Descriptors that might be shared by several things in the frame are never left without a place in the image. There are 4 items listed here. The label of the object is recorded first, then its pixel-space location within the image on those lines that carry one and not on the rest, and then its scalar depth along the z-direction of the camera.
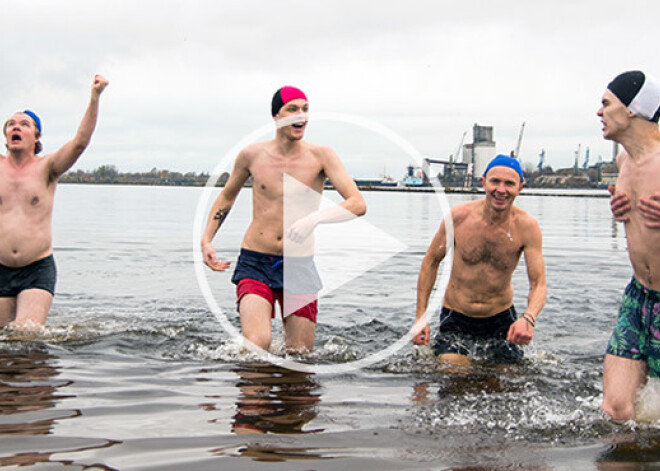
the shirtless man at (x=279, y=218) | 7.53
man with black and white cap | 5.49
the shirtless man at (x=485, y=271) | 7.43
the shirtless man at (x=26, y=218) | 8.62
